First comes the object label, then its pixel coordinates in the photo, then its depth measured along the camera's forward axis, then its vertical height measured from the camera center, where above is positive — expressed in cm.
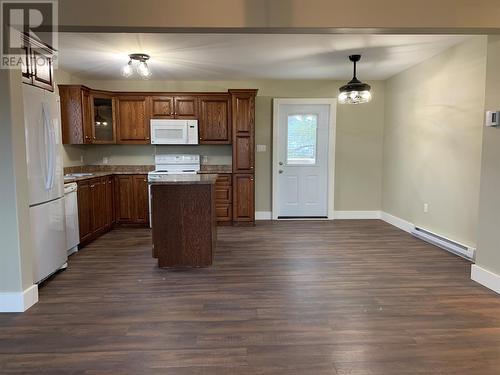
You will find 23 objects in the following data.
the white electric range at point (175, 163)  582 -11
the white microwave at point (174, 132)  551 +40
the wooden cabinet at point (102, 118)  523 +62
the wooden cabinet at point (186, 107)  555 +82
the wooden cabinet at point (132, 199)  541 -69
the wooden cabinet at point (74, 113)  489 +65
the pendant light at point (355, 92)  462 +89
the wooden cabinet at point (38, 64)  286 +84
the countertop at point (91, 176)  409 -27
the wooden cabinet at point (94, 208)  433 -72
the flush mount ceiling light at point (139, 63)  418 +120
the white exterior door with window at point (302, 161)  595 -8
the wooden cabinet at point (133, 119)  553 +62
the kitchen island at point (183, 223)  350 -70
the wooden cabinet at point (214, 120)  559 +61
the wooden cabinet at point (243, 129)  544 +45
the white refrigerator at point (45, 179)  287 -20
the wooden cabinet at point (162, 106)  554 +83
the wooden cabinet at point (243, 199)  558 -71
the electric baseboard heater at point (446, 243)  373 -106
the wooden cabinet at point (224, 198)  558 -69
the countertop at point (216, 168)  577 -20
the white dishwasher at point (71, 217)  383 -71
